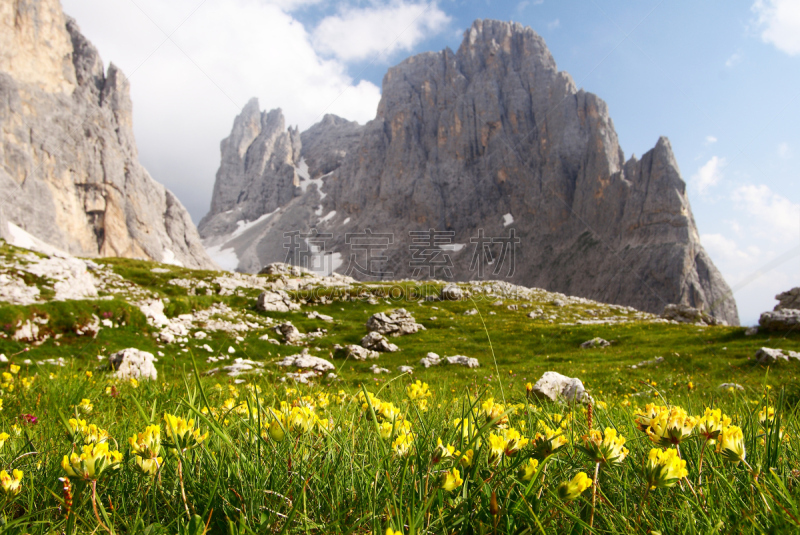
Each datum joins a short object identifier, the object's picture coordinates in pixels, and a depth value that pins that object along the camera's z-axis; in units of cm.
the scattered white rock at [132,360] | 1100
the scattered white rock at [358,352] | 2800
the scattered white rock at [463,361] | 2503
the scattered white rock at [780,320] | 2792
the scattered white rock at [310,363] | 1941
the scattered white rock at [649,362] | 2151
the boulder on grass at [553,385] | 648
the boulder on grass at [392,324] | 3741
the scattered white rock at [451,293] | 5725
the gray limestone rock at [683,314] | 5619
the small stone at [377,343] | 3134
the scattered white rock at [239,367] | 1636
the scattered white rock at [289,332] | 3091
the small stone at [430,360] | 2511
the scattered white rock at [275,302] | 3878
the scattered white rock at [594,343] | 3217
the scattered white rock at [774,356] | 1885
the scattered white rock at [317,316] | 3972
